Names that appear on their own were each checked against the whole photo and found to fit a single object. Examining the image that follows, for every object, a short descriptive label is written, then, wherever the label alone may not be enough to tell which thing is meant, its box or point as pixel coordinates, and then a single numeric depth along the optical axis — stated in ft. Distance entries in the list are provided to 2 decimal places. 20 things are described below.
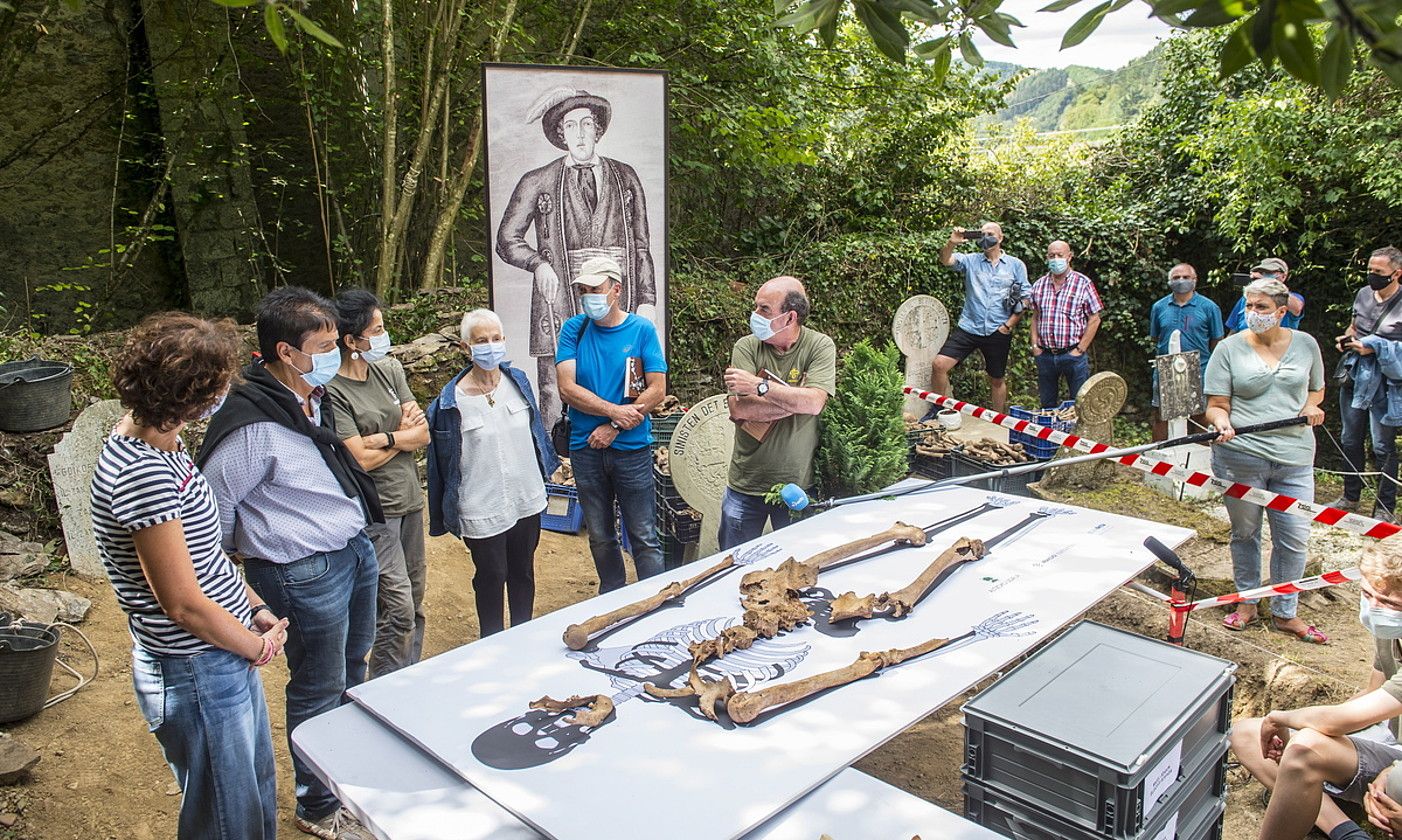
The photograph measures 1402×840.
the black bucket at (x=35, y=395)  17.92
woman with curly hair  7.93
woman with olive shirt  12.45
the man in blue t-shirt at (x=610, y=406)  15.42
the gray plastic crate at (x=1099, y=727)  7.75
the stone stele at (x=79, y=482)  17.97
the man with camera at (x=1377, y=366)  22.20
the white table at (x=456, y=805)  7.30
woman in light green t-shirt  15.70
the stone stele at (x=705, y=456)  17.97
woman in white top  13.61
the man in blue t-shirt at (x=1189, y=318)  26.91
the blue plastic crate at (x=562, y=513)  22.51
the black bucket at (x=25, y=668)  13.32
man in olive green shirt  15.34
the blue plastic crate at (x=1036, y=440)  24.11
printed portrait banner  20.83
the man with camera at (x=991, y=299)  28.96
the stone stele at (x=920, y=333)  31.45
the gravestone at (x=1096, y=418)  24.14
